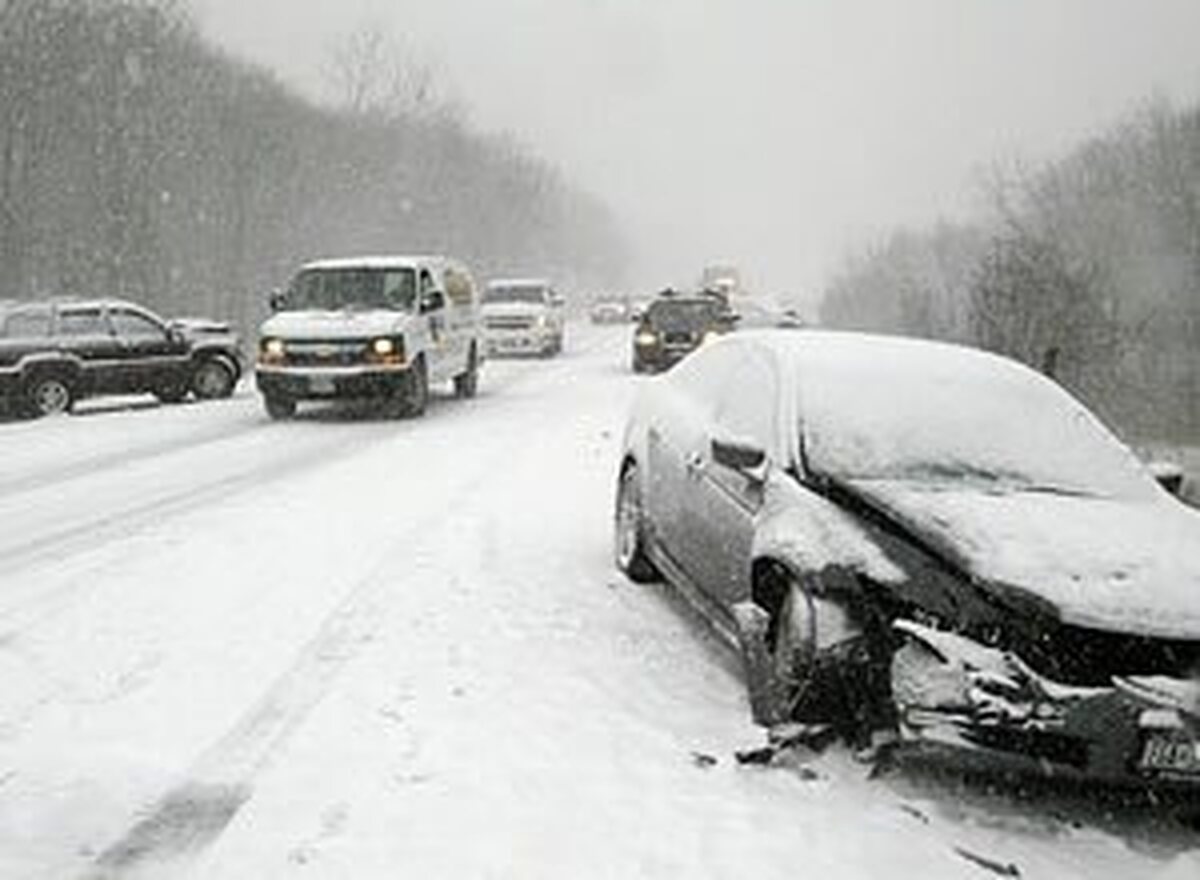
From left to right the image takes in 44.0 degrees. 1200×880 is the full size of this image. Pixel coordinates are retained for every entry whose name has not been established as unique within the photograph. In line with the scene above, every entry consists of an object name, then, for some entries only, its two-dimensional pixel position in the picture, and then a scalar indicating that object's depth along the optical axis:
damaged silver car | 5.21
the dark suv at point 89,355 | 20.55
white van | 18.62
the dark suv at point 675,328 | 29.33
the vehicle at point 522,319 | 34.91
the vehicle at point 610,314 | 62.22
